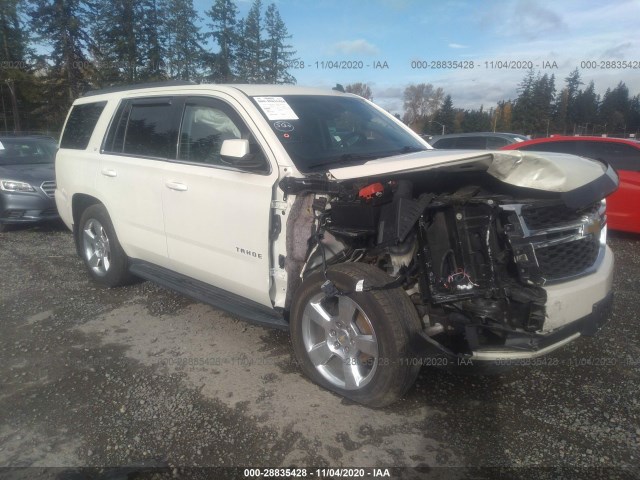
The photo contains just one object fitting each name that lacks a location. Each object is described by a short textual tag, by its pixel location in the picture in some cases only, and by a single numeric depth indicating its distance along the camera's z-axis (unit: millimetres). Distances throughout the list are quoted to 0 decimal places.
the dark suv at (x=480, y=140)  12406
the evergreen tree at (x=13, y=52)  29953
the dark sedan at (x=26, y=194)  7879
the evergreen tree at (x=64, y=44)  30188
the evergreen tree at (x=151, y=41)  31844
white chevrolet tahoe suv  2607
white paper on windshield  3564
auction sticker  3487
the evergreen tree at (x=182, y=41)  31922
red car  6605
